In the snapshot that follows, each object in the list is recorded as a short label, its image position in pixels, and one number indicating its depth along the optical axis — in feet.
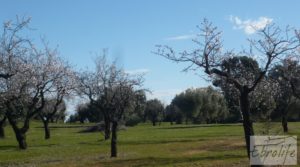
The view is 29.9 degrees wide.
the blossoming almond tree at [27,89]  132.87
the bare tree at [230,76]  68.49
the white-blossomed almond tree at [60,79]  166.91
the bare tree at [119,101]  113.91
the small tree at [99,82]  172.65
